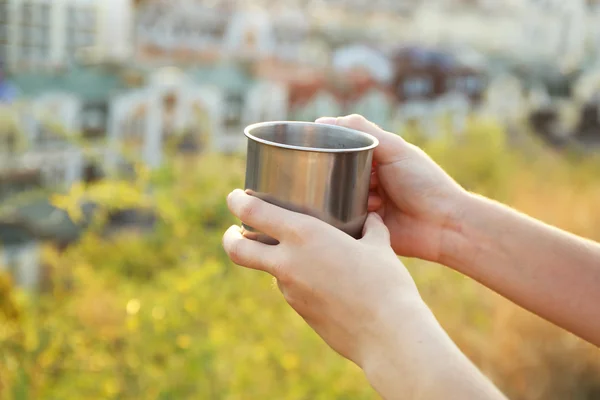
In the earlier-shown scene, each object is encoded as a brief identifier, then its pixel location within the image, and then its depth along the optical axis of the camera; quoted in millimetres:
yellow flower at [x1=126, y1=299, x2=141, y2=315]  1178
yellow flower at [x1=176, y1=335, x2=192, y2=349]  1187
